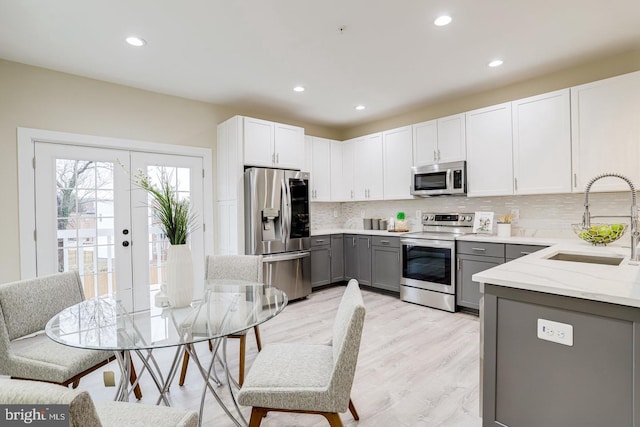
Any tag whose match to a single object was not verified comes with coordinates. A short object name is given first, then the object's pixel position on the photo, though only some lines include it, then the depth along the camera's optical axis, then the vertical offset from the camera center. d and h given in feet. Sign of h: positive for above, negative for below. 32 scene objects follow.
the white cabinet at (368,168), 16.05 +2.25
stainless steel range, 12.39 -2.11
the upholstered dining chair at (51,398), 2.28 -1.33
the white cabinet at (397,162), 14.83 +2.32
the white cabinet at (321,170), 16.68 +2.20
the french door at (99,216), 10.32 -0.03
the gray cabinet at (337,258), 16.20 -2.39
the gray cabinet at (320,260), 15.37 -2.39
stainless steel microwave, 12.91 +1.32
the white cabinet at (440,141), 13.07 +2.99
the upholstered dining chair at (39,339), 5.57 -2.32
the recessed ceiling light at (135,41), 8.53 +4.72
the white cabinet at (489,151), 11.80 +2.23
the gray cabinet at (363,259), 15.58 -2.40
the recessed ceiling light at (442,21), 7.88 +4.78
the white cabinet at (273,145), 13.16 +2.98
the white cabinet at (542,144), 10.54 +2.24
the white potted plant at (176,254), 6.33 -0.82
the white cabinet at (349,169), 17.31 +2.32
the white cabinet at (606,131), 9.37 +2.38
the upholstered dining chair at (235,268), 8.89 -1.57
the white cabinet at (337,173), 17.51 +2.11
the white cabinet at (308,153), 16.31 +3.04
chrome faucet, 6.44 -0.50
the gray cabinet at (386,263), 14.35 -2.43
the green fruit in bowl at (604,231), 8.25 -0.60
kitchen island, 4.03 -1.94
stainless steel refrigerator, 12.90 -0.56
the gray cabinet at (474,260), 10.91 -1.83
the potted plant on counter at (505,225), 11.93 -0.61
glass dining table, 4.80 -1.89
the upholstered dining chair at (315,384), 4.45 -2.53
